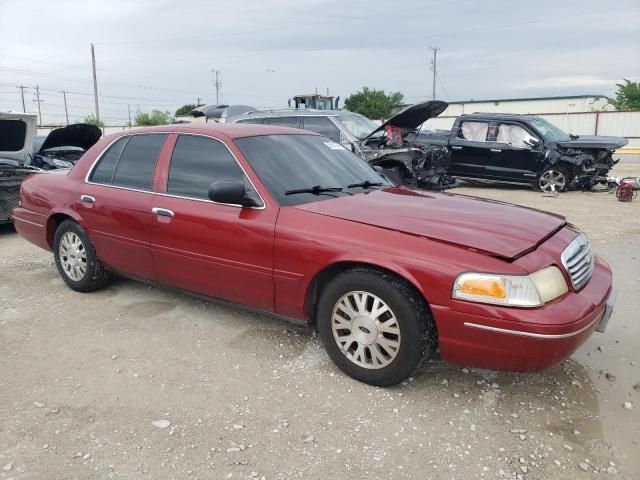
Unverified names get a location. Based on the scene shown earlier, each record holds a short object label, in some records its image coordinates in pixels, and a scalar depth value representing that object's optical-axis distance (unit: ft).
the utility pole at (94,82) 141.59
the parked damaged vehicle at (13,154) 24.23
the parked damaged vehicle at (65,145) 33.35
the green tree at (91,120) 144.15
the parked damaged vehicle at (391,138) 32.30
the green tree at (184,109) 261.11
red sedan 9.14
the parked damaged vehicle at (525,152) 38.14
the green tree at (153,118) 222.89
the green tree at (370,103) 196.34
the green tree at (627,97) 163.10
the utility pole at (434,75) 211.61
